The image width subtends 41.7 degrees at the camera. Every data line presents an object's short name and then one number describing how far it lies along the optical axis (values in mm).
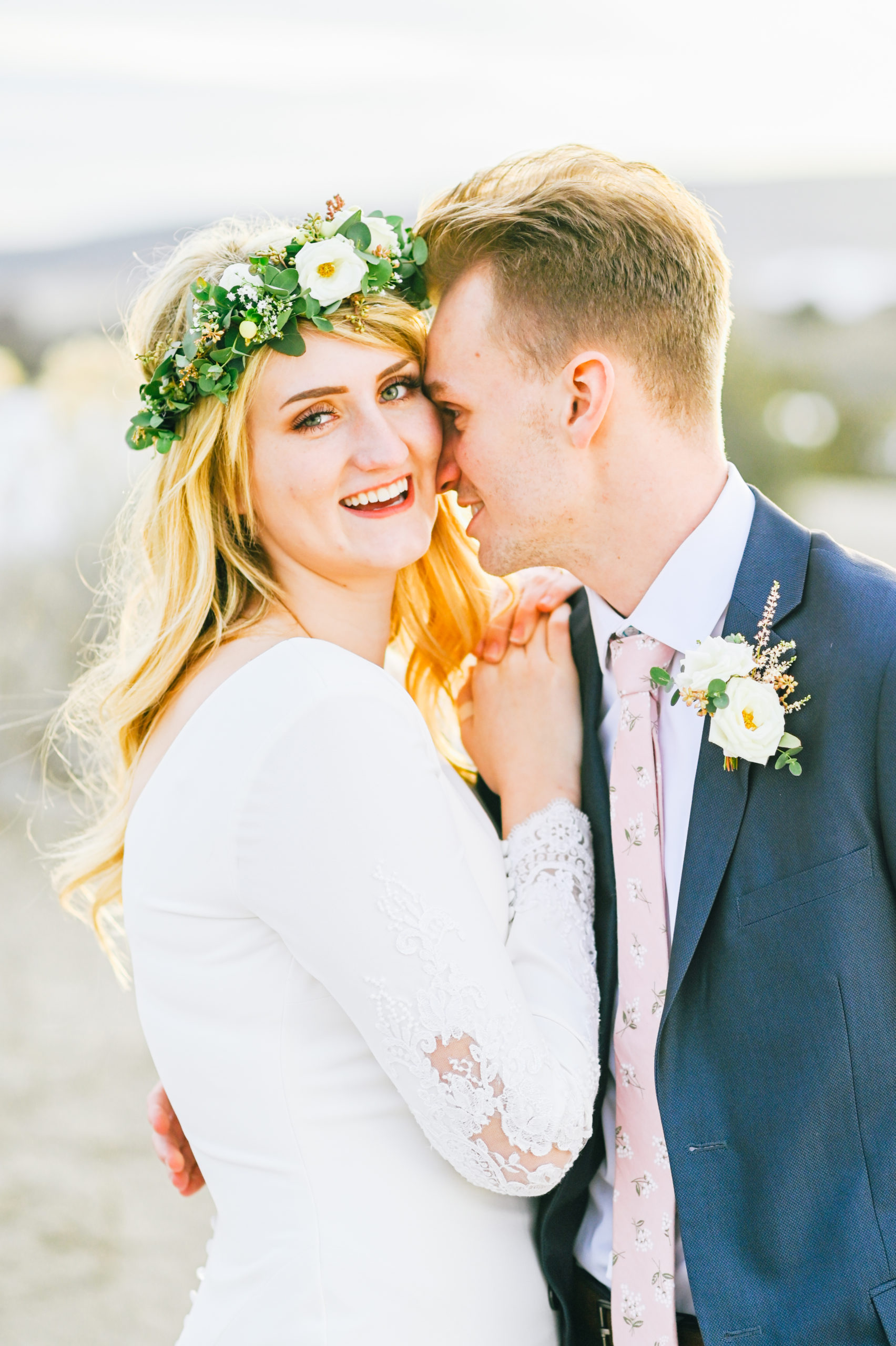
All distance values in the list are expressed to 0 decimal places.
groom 1834
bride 1783
